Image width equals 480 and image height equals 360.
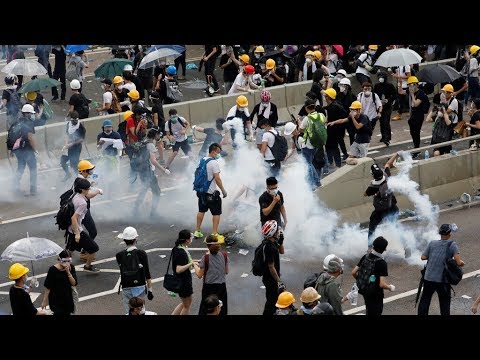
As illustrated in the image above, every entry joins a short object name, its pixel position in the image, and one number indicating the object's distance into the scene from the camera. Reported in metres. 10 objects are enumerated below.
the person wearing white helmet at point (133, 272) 16.02
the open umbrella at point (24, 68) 25.09
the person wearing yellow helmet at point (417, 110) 23.19
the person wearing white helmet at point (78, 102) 24.11
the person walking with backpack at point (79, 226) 18.08
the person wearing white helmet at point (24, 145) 21.86
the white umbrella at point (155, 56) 26.02
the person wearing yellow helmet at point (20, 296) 15.16
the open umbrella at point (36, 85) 23.99
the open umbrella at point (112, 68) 25.88
